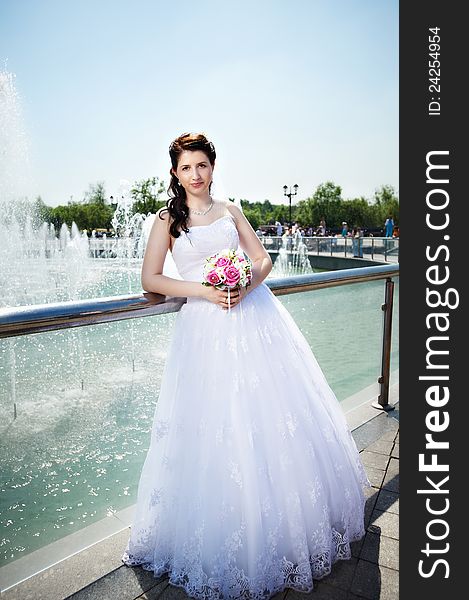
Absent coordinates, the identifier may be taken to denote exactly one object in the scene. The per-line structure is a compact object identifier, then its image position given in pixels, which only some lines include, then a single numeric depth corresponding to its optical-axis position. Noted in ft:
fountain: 10.80
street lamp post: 133.28
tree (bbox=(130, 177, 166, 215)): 188.71
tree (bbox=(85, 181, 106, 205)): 243.60
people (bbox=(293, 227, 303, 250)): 102.89
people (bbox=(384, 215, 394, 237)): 106.01
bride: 6.81
